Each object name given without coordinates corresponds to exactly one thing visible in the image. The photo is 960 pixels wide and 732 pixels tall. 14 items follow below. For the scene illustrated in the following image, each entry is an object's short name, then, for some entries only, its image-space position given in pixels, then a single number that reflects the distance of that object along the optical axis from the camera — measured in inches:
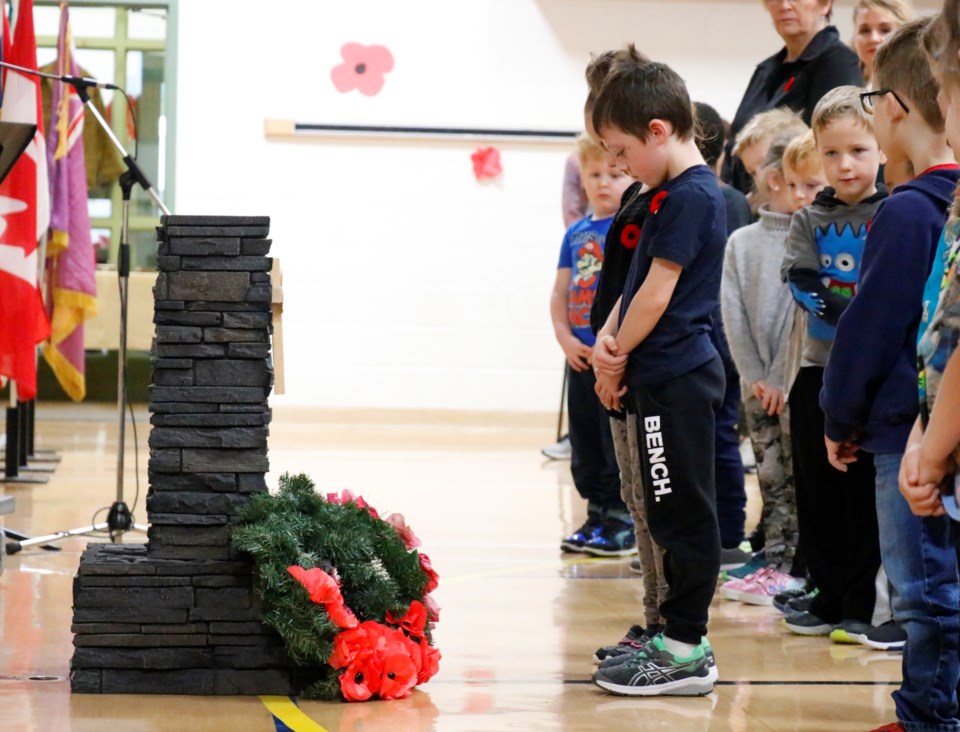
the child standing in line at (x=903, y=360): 153.9
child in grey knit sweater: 253.4
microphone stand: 269.0
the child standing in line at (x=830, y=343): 217.2
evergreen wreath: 174.6
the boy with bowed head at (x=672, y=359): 181.6
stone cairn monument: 176.9
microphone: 264.1
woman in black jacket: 289.9
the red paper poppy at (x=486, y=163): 599.8
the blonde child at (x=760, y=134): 267.1
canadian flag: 321.1
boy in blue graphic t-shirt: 292.2
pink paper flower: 593.0
